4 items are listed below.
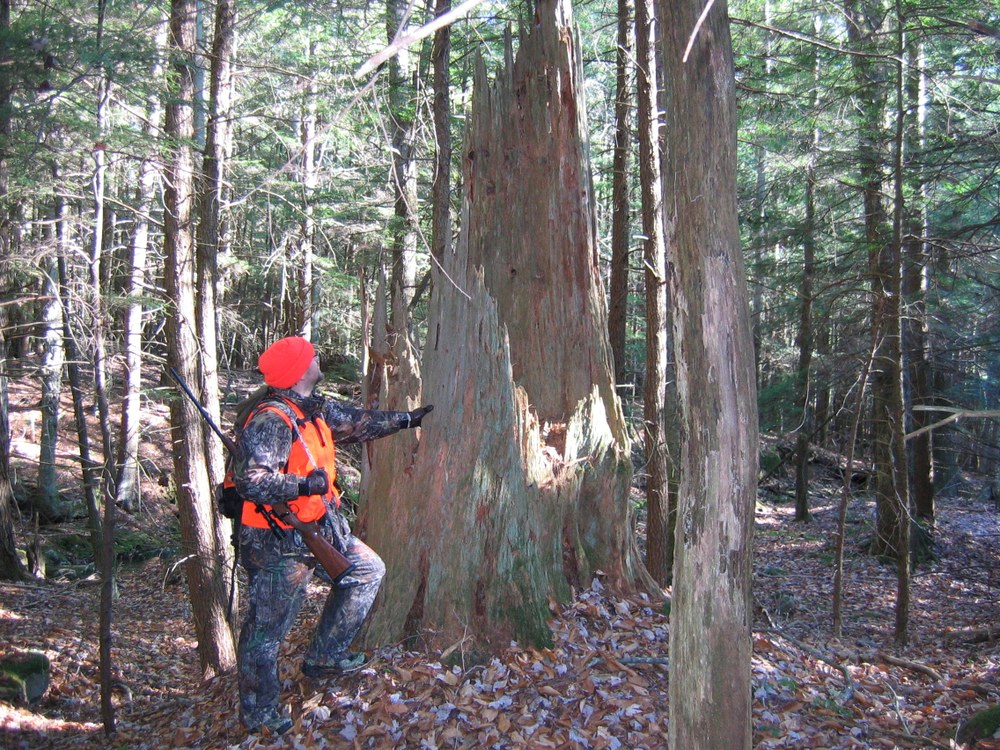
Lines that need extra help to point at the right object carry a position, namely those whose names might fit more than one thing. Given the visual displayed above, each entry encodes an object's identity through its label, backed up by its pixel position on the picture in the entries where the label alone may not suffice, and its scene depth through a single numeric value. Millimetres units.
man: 5051
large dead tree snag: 5898
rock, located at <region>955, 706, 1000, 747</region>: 5020
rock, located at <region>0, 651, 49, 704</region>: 9023
